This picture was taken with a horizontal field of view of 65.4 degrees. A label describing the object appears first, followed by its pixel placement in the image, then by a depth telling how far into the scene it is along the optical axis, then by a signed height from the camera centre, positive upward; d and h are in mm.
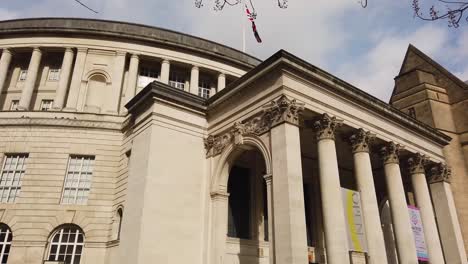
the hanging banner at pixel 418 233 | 19703 +3505
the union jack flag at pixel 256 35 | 23484 +15869
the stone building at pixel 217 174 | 15781 +6180
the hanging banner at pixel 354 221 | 15805 +3308
